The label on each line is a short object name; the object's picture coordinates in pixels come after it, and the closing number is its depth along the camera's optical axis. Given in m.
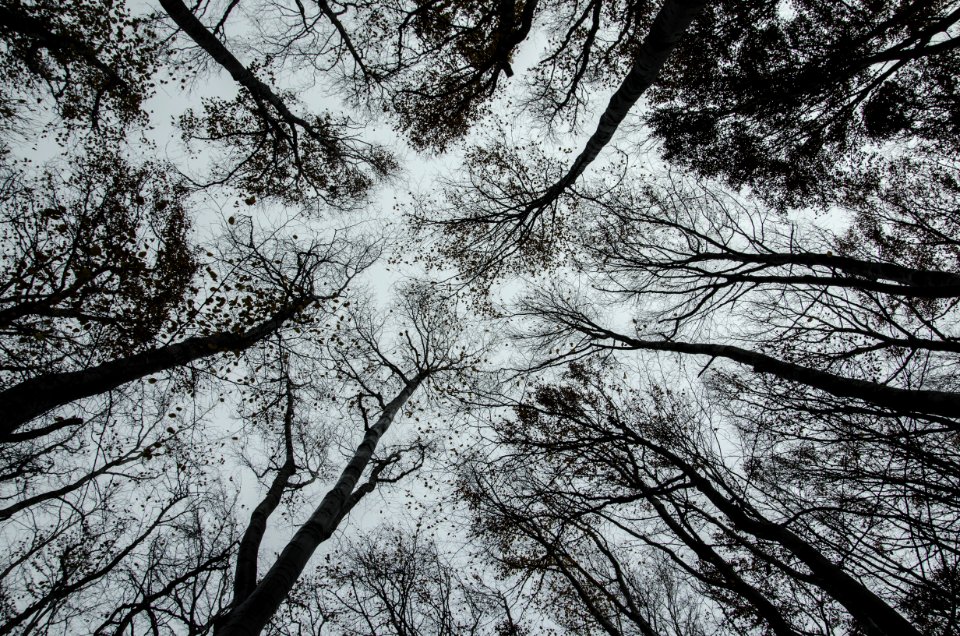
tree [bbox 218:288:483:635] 3.49
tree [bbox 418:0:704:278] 3.71
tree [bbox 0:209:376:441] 3.50
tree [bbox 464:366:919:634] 3.57
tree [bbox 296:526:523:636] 8.44
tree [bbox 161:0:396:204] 7.39
